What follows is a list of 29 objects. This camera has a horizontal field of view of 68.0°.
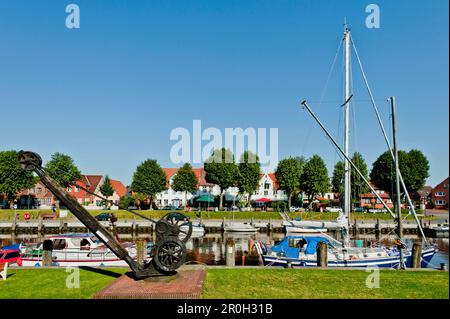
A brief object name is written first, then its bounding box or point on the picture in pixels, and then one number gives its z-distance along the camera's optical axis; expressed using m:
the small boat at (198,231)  50.72
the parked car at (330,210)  72.79
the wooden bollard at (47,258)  20.59
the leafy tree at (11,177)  76.88
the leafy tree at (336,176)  93.47
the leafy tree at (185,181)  86.25
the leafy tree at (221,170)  79.94
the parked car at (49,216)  64.01
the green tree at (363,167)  85.93
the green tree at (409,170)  82.56
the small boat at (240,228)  54.50
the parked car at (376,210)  74.83
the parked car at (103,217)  58.72
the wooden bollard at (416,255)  19.80
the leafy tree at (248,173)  81.25
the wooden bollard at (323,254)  20.50
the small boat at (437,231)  50.00
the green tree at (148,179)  82.75
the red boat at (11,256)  25.27
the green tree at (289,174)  83.69
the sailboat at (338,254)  24.55
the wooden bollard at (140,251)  21.31
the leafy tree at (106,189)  98.94
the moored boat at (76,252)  25.09
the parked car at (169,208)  82.81
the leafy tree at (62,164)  92.48
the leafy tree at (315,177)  82.50
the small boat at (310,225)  44.22
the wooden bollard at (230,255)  20.02
